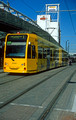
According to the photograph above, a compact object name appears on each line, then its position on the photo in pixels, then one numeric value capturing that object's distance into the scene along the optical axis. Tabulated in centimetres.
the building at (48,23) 9705
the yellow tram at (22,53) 1398
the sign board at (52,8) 9581
